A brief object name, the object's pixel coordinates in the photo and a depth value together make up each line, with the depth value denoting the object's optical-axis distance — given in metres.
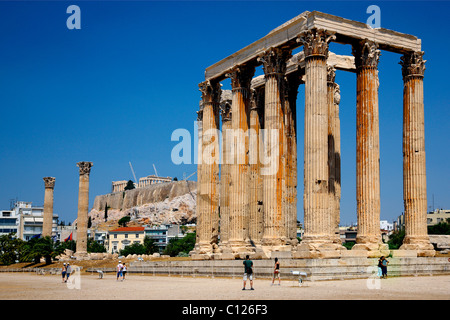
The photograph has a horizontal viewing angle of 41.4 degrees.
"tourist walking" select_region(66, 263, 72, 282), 42.23
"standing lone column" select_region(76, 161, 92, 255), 81.62
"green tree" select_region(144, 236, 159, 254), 131.85
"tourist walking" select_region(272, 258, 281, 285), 28.76
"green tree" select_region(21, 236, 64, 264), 80.50
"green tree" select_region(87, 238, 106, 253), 139.50
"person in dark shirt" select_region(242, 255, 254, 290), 26.62
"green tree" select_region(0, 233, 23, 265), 90.06
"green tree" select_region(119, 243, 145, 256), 143.35
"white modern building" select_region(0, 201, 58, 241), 174.88
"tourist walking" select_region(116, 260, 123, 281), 40.22
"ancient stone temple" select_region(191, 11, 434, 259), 35.31
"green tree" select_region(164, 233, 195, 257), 132.02
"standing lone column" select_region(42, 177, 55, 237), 90.46
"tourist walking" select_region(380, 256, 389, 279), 31.44
